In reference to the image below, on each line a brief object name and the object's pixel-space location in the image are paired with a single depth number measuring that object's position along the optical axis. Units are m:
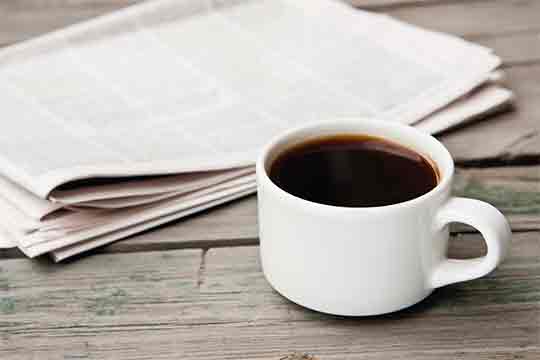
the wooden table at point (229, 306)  0.66
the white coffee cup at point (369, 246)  0.64
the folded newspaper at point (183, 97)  0.72
